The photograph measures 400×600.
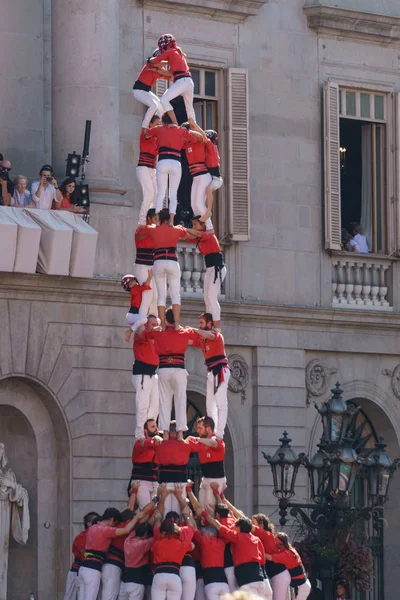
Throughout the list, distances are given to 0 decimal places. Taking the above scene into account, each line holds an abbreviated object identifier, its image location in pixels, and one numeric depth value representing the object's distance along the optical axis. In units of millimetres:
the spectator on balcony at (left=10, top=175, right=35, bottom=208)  34781
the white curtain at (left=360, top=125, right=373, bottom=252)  39594
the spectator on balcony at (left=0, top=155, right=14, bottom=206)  34500
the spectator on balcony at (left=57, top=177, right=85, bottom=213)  34853
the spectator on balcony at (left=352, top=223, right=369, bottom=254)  39062
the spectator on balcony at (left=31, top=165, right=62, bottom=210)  34750
